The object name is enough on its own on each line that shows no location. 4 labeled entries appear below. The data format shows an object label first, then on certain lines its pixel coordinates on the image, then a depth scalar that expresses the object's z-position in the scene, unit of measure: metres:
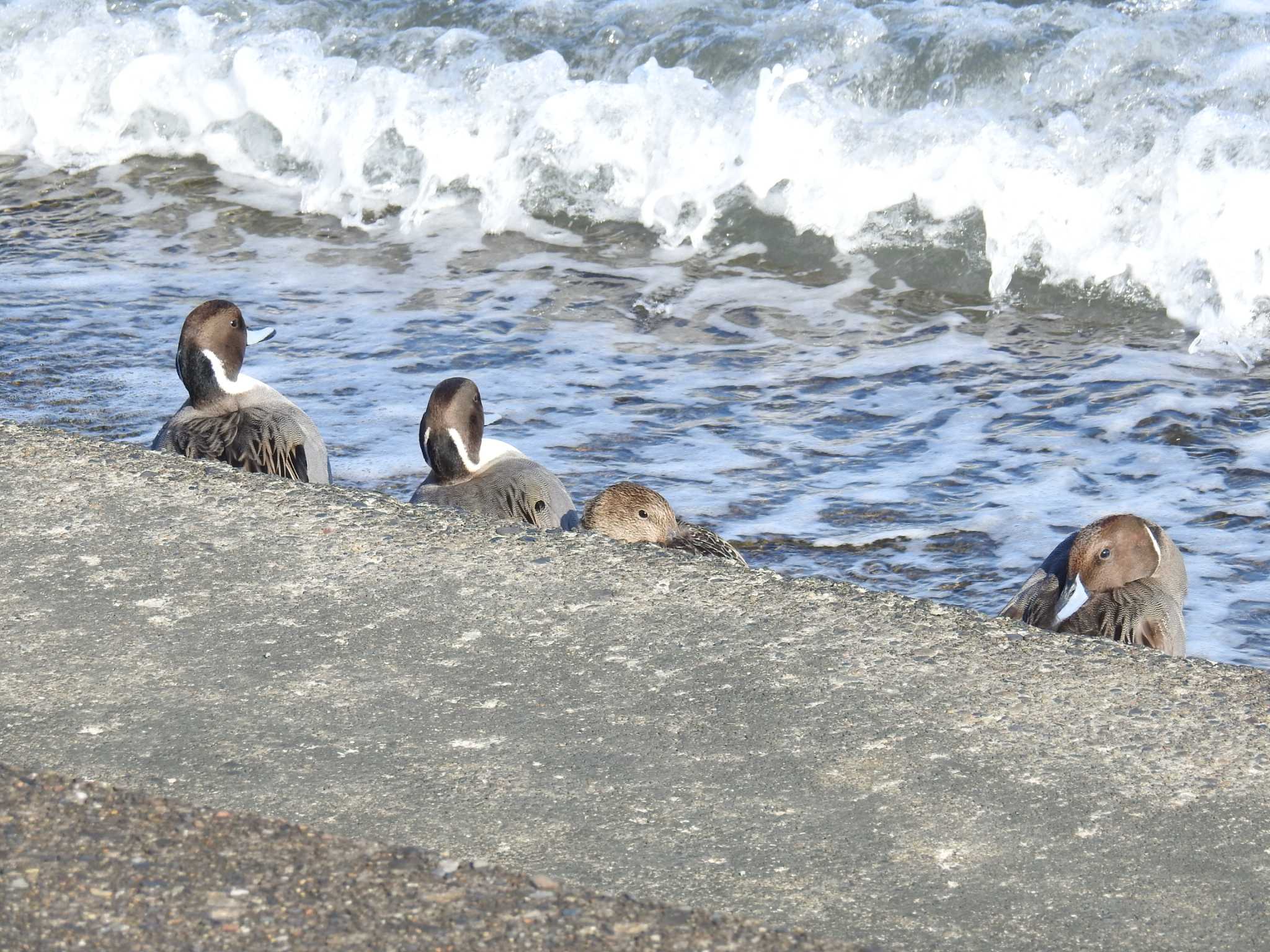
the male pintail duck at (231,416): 11.75
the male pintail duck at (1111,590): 9.42
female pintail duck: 10.31
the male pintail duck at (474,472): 11.25
